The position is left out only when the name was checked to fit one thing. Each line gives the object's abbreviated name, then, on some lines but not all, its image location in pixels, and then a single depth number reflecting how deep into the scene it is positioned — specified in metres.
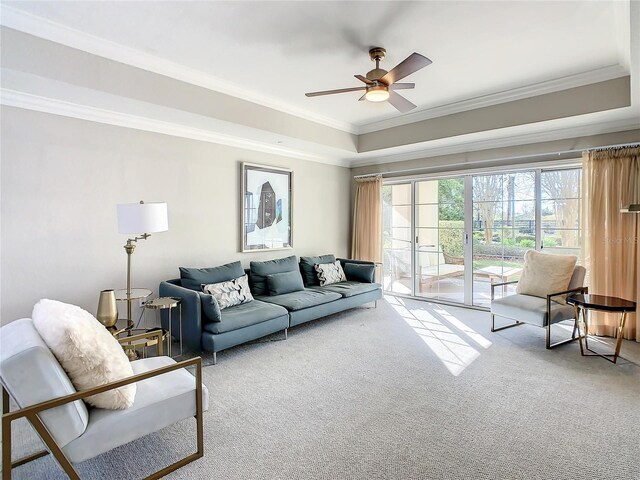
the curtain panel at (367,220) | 6.09
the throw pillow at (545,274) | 3.92
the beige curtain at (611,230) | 3.83
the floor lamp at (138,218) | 2.96
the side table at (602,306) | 3.17
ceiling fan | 2.70
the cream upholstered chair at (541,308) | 3.60
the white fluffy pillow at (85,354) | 1.70
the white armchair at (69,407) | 1.53
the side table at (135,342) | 2.55
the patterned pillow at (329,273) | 5.17
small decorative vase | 2.89
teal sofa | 3.34
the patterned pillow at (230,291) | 3.73
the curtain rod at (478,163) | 3.91
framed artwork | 4.82
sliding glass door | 4.53
